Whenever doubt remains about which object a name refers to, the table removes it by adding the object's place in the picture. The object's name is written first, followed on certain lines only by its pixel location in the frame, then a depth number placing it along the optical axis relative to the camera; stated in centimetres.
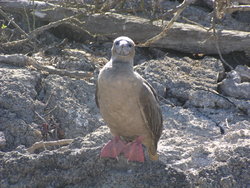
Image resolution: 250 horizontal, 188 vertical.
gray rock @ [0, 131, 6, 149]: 1023
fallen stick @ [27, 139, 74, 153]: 1007
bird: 912
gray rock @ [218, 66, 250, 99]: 1290
